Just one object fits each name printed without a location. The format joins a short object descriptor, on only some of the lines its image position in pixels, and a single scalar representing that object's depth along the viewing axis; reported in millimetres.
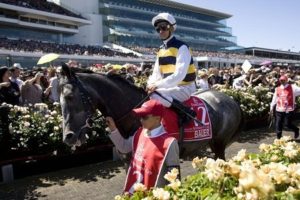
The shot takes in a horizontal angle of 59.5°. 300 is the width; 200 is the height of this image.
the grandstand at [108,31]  29008
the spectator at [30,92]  6059
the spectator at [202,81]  7600
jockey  2921
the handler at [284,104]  6479
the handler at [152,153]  1973
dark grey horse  2621
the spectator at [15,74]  6073
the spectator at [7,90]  5098
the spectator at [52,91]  6417
